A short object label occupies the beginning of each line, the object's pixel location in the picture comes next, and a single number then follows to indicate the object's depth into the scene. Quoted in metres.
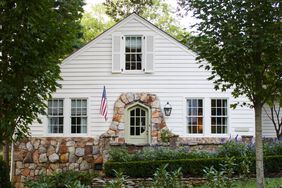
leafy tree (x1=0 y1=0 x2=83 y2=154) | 7.04
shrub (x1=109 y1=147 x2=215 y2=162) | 11.75
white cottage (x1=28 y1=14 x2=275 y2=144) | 15.34
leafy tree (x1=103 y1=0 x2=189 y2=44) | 30.64
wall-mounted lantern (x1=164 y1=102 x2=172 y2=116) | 15.16
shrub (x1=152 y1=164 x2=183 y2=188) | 5.46
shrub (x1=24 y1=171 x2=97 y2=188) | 9.16
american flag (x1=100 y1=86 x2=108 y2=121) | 14.90
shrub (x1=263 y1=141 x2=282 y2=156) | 11.92
